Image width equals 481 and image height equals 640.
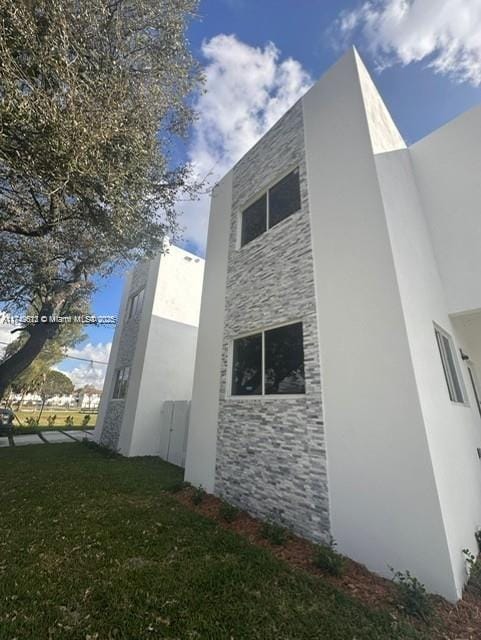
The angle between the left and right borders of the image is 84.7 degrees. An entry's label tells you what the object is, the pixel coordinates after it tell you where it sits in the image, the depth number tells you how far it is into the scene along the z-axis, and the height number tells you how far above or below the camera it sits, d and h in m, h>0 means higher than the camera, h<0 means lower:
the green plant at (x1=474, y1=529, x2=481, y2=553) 3.81 -1.62
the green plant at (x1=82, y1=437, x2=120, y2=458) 9.44 -1.64
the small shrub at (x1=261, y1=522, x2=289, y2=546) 3.76 -1.71
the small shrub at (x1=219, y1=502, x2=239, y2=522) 4.48 -1.68
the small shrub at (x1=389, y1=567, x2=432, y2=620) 2.52 -1.70
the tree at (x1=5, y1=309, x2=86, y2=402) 17.76 +3.65
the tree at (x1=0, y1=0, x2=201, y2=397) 4.03 +4.84
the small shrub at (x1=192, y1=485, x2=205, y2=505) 5.18 -1.66
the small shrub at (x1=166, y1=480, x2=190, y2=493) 5.86 -1.68
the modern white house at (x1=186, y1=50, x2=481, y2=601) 3.33 +1.23
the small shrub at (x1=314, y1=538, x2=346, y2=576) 3.08 -1.68
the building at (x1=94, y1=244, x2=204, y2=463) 9.80 +2.01
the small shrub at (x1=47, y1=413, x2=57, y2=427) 18.75 -1.26
